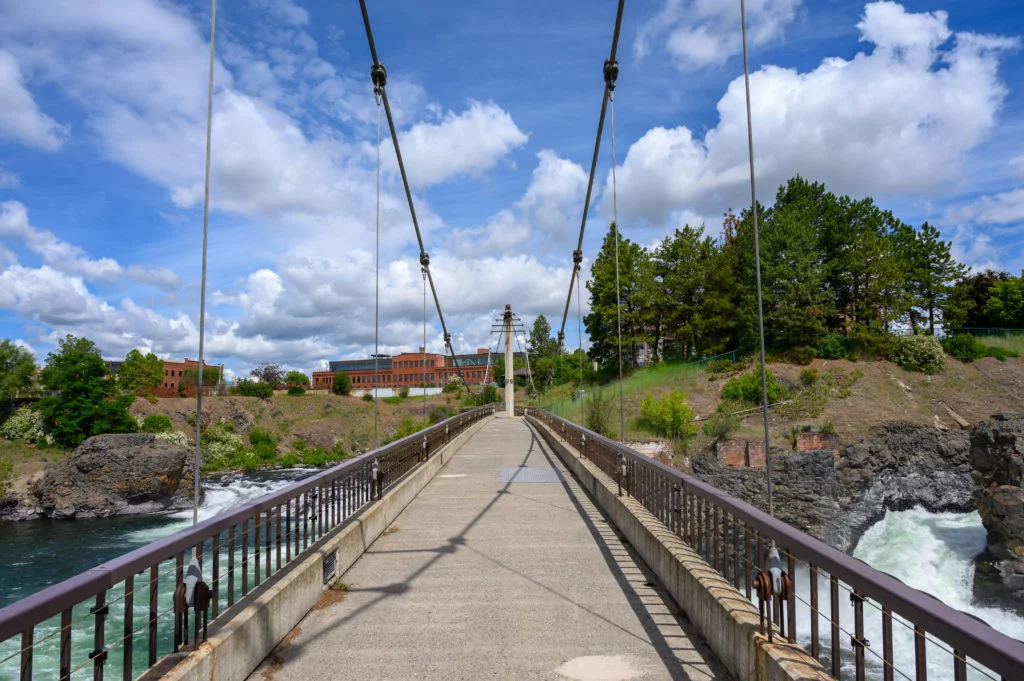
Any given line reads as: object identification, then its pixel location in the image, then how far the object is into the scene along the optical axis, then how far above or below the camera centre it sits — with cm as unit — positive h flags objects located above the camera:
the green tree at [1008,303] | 5469 +693
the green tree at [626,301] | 5981 +804
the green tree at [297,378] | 10948 +88
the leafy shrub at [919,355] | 4750 +206
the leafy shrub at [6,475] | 3853 -579
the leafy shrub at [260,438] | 6002 -528
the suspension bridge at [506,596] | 275 -171
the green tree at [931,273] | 5466 +953
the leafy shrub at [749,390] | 4331 -55
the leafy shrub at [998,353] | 4796 +219
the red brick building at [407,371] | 11669 +236
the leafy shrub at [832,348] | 4872 +266
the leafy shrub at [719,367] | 4925 +119
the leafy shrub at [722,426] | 3625 -260
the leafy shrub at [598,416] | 2533 -142
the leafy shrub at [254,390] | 7250 -81
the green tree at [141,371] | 8519 +172
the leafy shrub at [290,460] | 5762 -714
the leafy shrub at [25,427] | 4719 -330
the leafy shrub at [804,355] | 4872 +209
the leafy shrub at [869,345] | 4859 +285
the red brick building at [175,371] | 10513 +212
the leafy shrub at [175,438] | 4859 -430
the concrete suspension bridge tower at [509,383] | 4738 -4
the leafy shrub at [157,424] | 5206 -345
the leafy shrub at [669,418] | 3753 -214
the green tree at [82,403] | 4772 -153
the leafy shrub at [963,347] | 4884 +270
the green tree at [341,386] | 8352 -42
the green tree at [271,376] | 9844 +111
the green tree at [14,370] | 5358 +126
